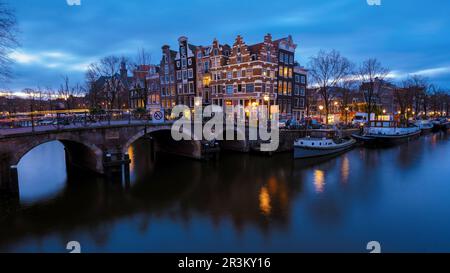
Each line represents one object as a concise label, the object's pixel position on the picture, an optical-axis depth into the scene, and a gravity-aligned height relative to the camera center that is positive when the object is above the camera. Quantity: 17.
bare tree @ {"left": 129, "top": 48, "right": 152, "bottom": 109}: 47.68 +9.36
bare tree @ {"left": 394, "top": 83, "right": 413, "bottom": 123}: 68.25 +3.59
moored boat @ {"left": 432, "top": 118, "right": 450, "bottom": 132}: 69.81 -3.20
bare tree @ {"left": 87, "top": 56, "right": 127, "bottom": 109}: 44.41 +8.42
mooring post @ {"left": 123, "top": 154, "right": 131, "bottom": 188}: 23.00 -4.39
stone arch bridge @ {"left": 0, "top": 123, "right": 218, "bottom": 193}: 17.11 -2.38
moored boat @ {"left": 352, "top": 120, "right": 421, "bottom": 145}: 42.48 -3.27
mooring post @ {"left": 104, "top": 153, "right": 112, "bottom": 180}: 22.23 -4.23
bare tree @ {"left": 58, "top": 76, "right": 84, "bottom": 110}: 59.28 +5.75
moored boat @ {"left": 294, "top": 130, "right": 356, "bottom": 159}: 29.78 -3.58
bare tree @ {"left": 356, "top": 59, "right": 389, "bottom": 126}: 50.84 +8.00
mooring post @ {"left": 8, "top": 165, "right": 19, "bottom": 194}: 17.14 -3.92
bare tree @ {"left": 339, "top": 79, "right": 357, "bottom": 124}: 58.80 +5.69
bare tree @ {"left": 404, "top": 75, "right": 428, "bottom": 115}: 74.00 +7.05
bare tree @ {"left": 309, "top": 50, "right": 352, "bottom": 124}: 45.36 +7.75
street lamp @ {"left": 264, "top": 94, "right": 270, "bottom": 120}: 43.01 +1.26
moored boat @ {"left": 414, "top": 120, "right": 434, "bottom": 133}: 61.78 -2.97
